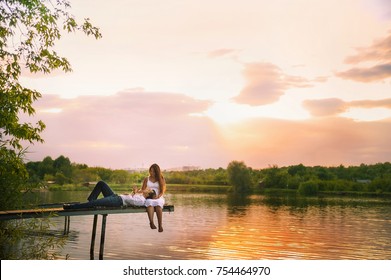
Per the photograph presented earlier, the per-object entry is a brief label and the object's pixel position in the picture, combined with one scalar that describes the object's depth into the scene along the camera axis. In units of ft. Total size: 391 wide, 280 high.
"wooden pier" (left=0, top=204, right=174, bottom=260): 33.63
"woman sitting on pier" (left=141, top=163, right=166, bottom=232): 32.86
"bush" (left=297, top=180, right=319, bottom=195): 260.01
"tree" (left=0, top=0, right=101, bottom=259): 30.12
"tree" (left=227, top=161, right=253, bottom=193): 271.08
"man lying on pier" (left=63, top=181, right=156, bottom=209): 33.71
